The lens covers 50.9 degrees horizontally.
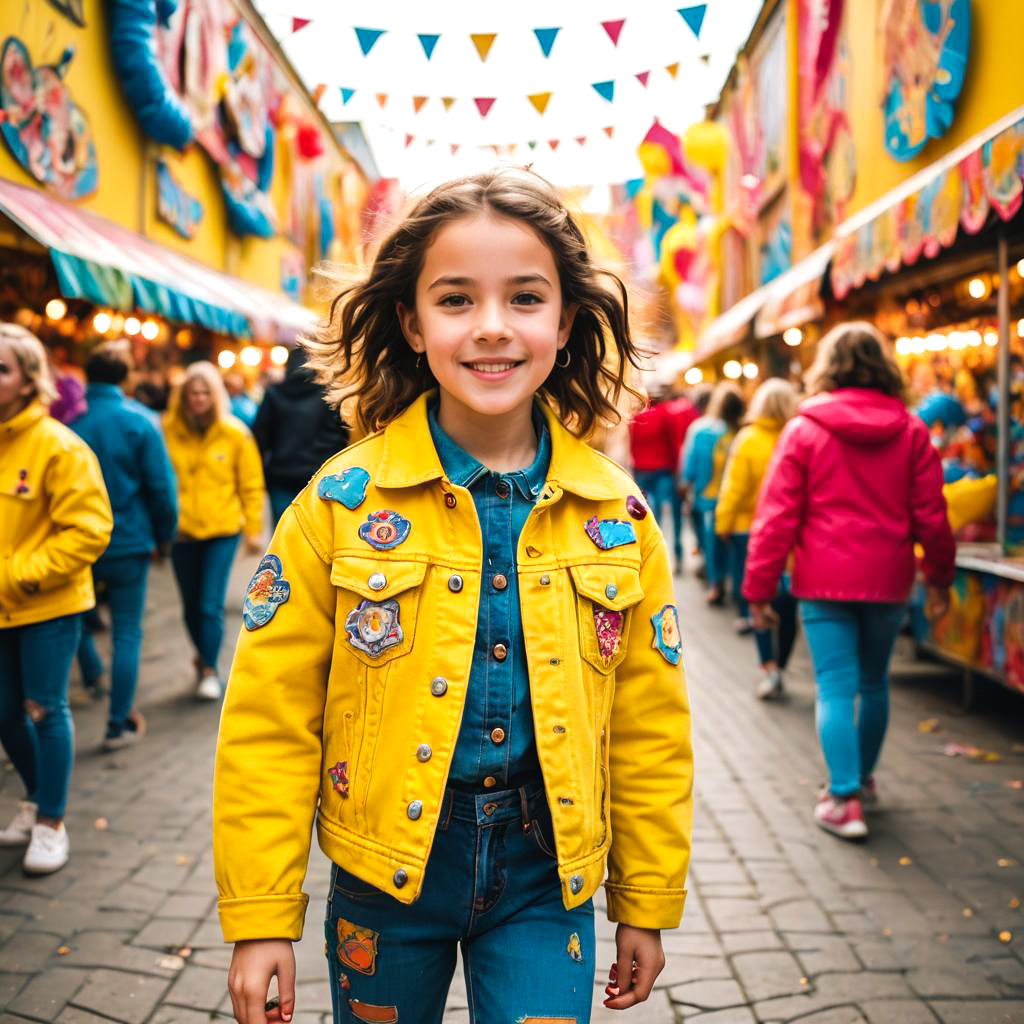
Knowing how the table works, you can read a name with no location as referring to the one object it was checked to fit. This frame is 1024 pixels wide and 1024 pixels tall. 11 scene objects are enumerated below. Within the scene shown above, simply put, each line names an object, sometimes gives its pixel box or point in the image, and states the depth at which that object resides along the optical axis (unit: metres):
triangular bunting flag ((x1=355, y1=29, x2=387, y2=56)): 11.26
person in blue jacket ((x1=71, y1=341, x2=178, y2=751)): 5.34
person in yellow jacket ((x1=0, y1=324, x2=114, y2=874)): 3.82
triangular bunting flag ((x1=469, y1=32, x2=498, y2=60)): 11.01
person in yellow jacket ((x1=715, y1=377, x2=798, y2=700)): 6.54
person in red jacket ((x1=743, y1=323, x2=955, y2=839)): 4.28
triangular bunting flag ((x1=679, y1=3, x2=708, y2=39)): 10.09
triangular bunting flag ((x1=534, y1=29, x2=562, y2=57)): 10.59
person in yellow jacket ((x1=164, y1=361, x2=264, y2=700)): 6.22
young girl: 1.65
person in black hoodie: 6.11
